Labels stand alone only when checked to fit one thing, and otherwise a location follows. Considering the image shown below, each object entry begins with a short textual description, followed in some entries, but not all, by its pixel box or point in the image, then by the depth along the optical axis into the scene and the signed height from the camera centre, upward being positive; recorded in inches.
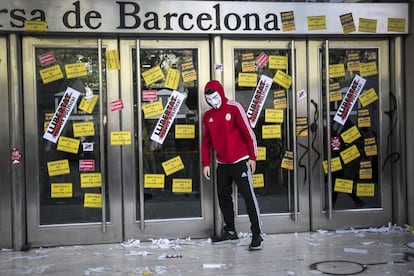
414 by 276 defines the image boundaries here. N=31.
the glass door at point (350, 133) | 259.4 -2.4
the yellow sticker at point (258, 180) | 257.9 -24.9
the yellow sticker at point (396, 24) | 259.8 +51.5
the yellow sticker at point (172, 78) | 249.4 +25.8
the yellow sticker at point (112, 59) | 241.9 +34.4
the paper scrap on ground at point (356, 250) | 222.5 -53.0
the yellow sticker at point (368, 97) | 264.8 +15.7
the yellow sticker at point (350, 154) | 264.0 -13.2
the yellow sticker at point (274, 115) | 257.6 +7.2
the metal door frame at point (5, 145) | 232.4 -4.5
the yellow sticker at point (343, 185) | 263.4 -29.0
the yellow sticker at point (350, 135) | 263.9 -3.4
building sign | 229.9 +53.7
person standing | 228.7 -6.9
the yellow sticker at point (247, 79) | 254.2 +25.1
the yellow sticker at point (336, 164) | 262.4 -18.1
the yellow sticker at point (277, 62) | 257.1 +33.5
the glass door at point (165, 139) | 243.8 -3.3
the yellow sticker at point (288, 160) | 257.4 -15.2
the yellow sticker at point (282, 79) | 257.6 +25.1
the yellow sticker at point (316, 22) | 252.2 +52.0
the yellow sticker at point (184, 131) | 250.1 +0.1
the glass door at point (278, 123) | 255.9 +3.2
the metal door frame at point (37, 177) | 235.8 -18.7
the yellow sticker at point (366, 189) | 265.9 -31.4
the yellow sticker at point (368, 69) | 265.3 +30.1
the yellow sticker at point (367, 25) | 257.3 +51.1
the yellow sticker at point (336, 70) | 261.4 +29.5
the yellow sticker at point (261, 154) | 257.4 -11.9
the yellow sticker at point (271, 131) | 257.8 -0.7
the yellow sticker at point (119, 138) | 241.9 -2.4
